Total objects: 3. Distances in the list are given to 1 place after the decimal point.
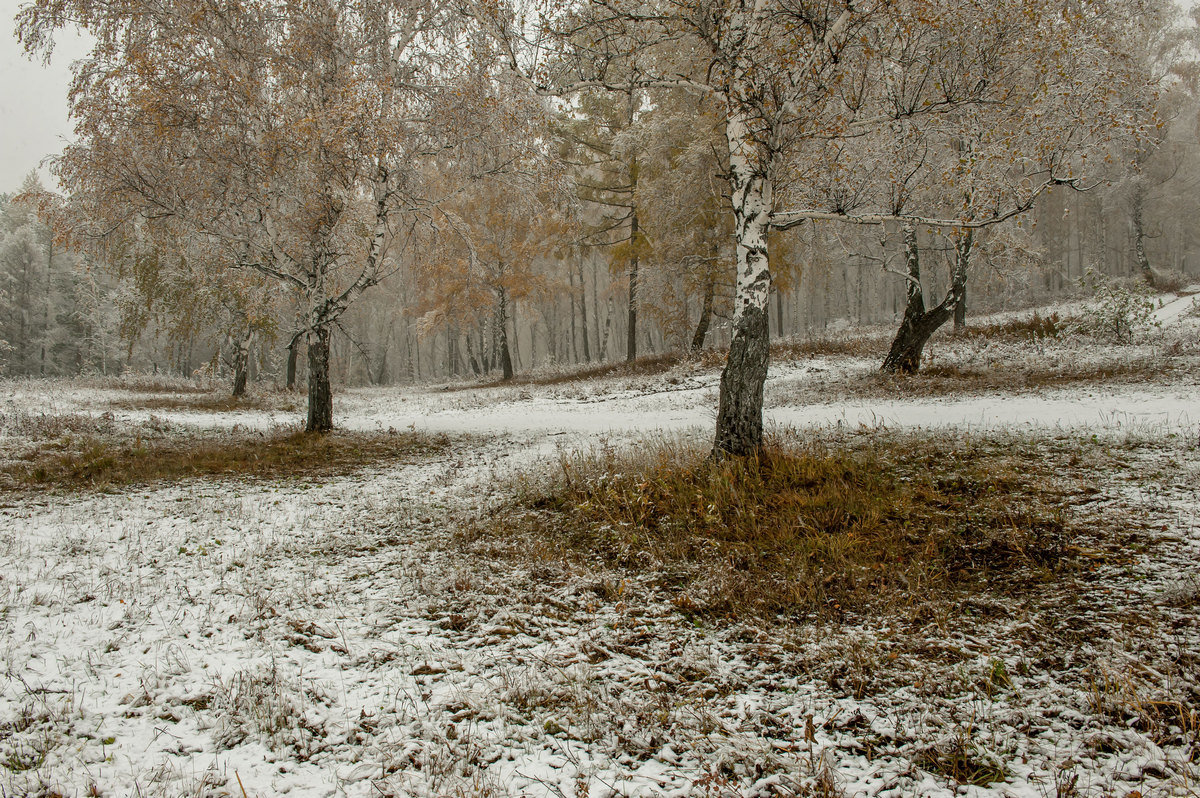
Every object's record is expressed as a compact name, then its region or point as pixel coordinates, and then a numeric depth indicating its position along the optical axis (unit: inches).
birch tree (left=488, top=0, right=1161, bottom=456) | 253.9
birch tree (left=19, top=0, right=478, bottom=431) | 402.3
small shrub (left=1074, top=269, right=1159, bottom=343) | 604.1
